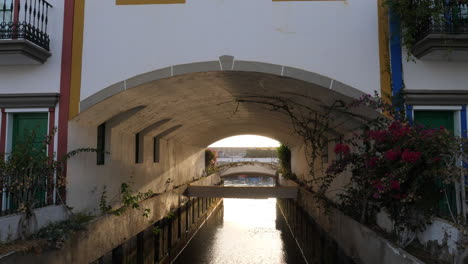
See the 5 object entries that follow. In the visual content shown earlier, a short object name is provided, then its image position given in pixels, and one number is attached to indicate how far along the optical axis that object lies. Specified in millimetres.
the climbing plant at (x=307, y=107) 8422
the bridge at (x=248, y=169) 36875
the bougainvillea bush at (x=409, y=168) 5078
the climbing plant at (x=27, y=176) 5969
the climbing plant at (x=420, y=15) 6570
